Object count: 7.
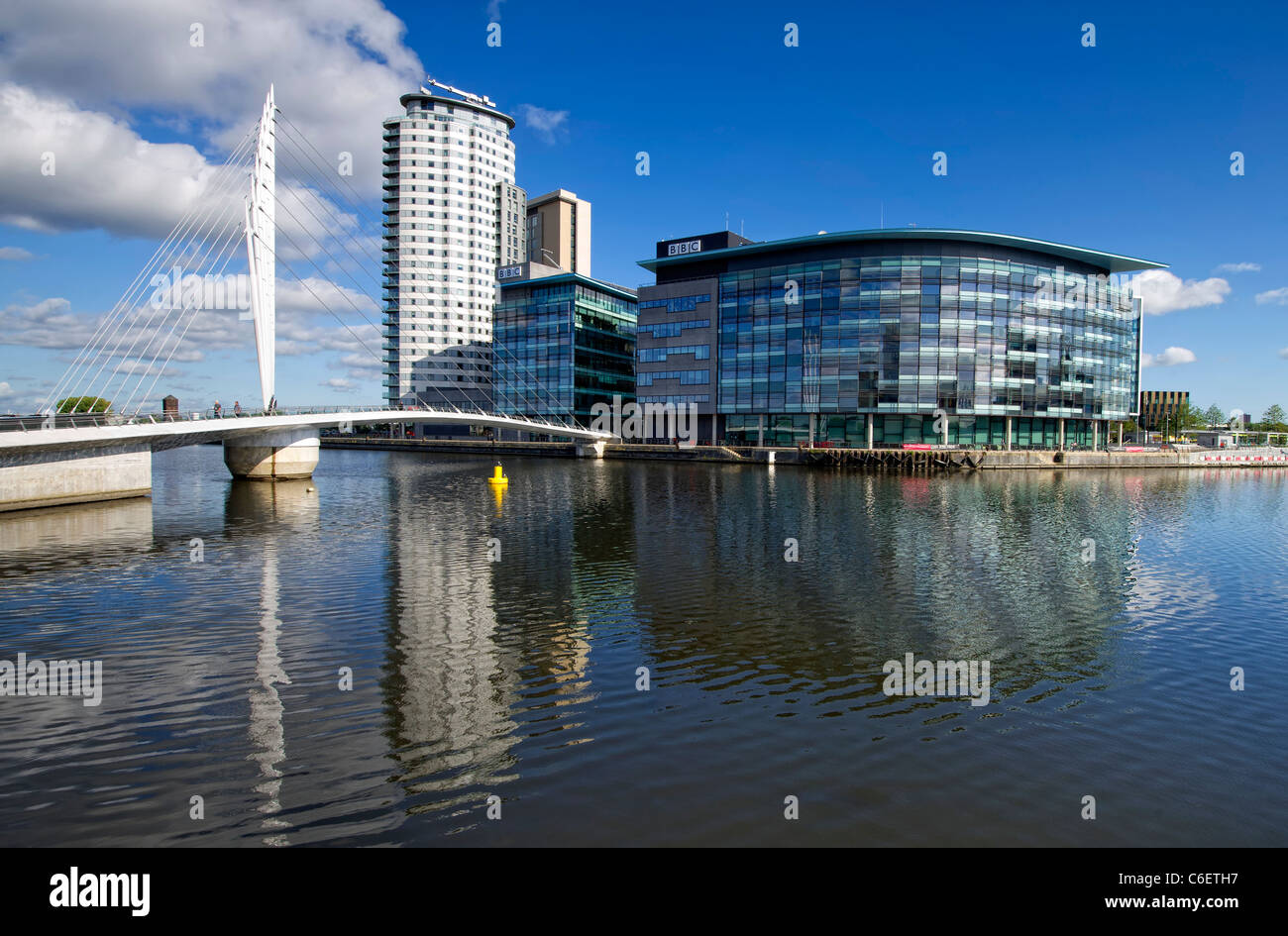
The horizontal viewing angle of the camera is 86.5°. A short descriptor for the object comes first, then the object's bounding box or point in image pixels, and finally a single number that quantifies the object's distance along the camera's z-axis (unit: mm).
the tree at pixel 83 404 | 70725
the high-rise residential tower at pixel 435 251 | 175500
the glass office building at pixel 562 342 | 137125
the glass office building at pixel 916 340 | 98938
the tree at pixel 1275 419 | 197000
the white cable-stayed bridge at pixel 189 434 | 37469
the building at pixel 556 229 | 181625
